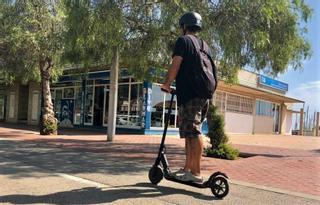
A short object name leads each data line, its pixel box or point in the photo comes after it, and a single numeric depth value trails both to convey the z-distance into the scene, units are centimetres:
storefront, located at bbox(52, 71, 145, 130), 1315
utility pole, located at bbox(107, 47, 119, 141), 905
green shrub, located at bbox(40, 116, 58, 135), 1062
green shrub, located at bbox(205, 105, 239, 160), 682
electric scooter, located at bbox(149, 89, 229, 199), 332
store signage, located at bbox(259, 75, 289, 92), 1823
